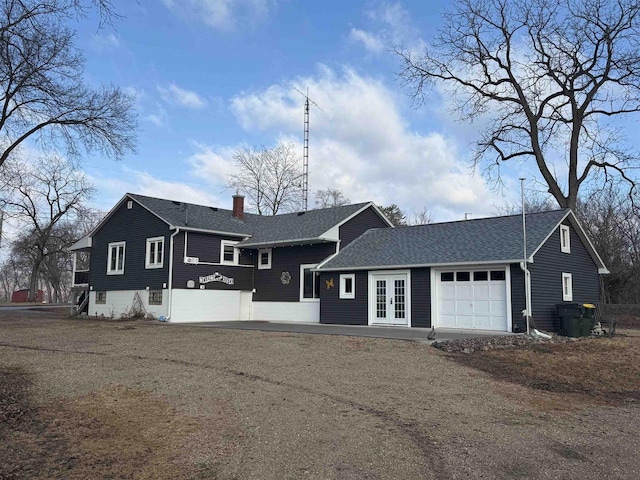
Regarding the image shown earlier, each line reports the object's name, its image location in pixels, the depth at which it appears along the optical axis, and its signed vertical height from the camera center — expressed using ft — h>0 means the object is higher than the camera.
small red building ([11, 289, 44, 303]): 185.26 -0.66
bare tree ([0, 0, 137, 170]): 30.19 +17.32
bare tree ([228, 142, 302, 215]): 164.76 +32.96
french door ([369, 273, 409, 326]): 65.21 -0.40
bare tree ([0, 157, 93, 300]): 157.69 +20.65
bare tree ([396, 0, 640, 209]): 87.71 +38.07
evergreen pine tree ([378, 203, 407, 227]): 166.37 +26.91
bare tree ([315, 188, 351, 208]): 199.93 +37.71
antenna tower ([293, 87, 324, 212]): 117.50 +29.94
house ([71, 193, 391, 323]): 76.89 +5.62
